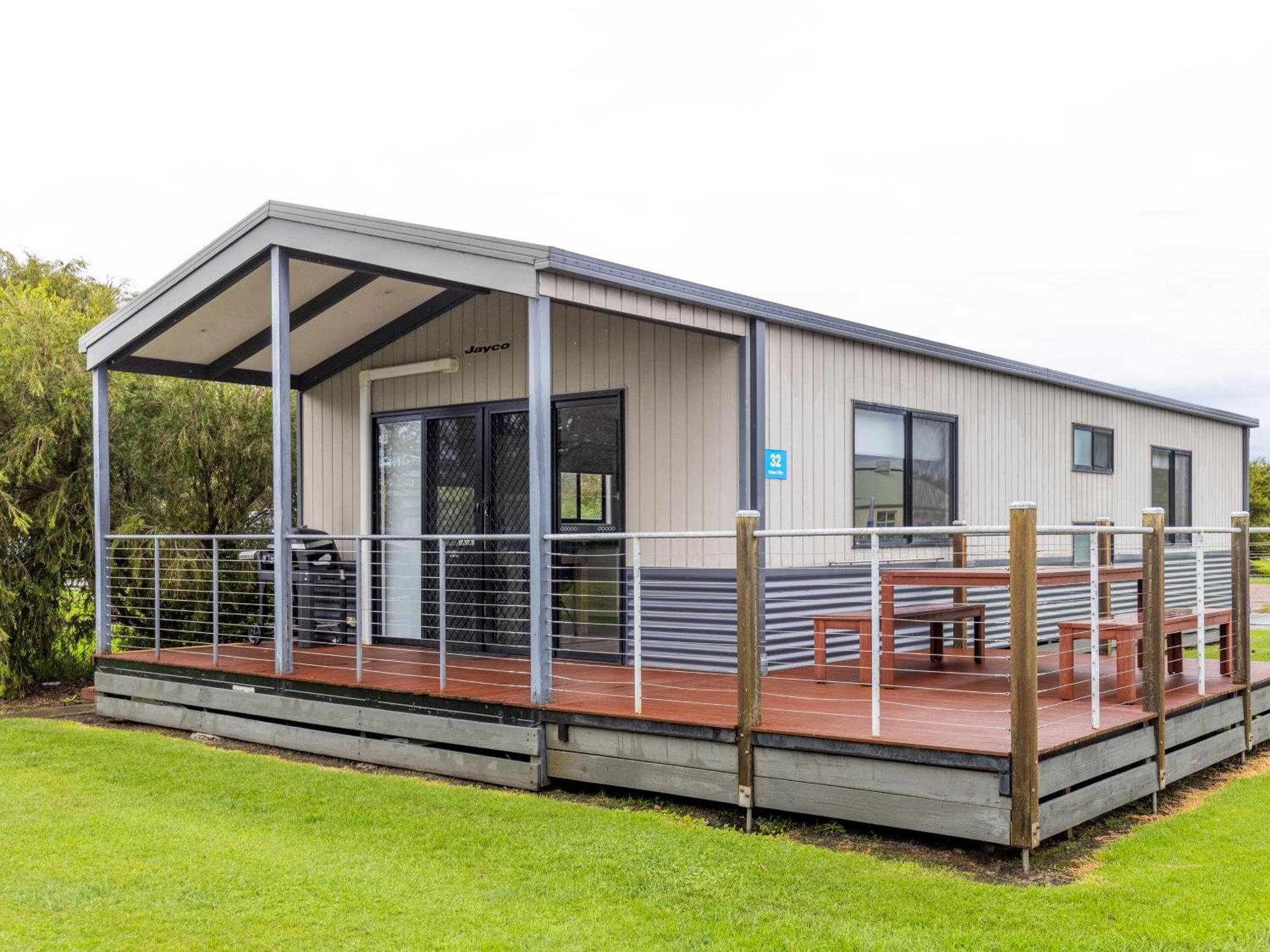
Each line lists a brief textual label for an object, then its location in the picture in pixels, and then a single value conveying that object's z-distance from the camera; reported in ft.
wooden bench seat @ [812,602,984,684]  20.16
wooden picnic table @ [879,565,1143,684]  19.65
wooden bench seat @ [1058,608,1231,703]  18.70
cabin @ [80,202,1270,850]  16.93
